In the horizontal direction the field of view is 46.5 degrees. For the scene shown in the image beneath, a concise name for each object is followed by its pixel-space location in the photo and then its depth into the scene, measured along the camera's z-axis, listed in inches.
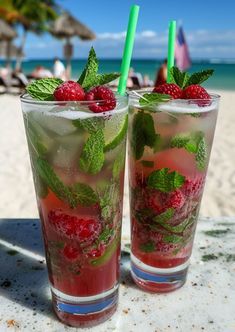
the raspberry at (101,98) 6.9
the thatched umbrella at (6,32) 402.0
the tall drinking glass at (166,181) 8.3
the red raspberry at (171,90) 8.3
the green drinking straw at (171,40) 9.6
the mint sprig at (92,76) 7.5
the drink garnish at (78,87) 6.9
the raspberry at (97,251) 7.8
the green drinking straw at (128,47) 8.0
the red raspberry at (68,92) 6.9
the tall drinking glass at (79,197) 7.0
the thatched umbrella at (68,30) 466.3
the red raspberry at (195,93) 8.3
